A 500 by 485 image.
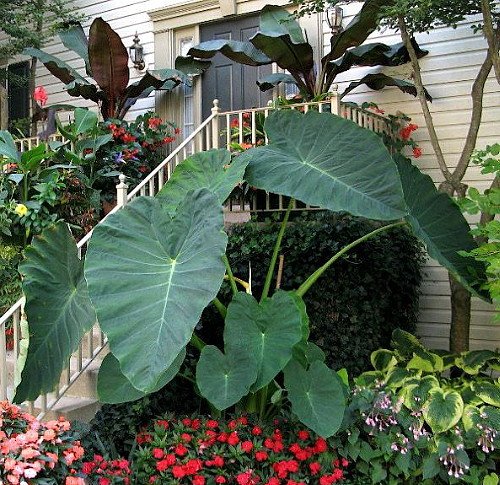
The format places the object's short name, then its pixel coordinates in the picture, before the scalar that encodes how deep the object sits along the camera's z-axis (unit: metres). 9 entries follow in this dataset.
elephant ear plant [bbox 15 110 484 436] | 2.84
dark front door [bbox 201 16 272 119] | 6.89
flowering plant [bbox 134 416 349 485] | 3.20
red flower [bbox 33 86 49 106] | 6.83
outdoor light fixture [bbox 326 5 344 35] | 6.10
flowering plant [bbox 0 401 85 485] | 2.56
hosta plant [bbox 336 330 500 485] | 3.44
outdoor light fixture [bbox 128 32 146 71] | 7.45
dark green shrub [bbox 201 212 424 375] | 4.59
